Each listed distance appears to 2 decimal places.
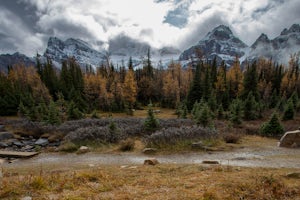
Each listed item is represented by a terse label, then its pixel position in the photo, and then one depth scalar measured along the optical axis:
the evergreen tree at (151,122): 18.88
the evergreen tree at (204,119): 21.23
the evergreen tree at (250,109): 33.25
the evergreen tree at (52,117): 25.27
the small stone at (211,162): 9.80
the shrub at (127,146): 14.09
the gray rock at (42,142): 18.47
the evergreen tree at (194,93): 44.47
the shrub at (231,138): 15.70
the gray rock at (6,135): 20.98
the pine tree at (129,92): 51.12
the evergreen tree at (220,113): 33.91
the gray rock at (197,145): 13.64
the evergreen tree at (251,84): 45.47
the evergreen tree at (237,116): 26.33
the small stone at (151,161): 9.77
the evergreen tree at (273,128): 20.12
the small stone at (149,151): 13.27
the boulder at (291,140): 14.41
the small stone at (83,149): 14.01
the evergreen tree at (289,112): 31.30
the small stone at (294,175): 6.74
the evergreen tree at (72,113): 30.58
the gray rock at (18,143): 18.61
